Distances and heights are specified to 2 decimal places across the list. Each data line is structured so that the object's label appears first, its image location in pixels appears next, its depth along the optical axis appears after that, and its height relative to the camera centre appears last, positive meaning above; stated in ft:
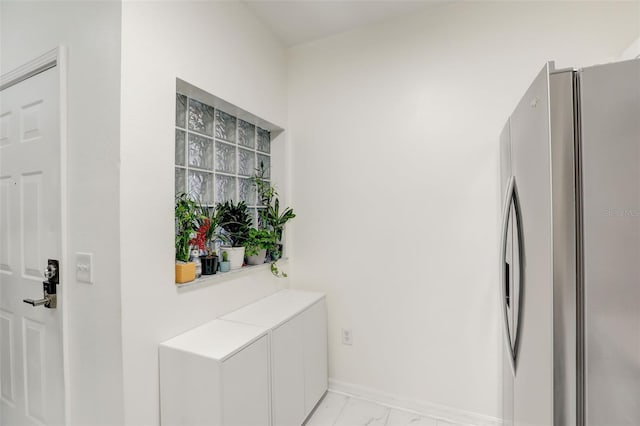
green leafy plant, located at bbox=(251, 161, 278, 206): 7.61 +0.64
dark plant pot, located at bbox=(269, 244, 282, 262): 7.36 -1.06
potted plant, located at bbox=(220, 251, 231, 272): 5.98 -1.02
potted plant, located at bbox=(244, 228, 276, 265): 6.65 -0.72
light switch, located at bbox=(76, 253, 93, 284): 4.23 -0.76
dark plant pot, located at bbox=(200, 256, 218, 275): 5.47 -0.95
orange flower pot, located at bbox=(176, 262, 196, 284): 4.81 -0.97
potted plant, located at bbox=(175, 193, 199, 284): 4.88 -0.38
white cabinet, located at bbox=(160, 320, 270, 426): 4.06 -2.43
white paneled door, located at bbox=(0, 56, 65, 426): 4.62 -0.46
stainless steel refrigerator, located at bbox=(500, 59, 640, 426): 2.48 -0.32
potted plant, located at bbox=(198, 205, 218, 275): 5.48 -0.68
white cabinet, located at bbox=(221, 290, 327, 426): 5.24 -2.72
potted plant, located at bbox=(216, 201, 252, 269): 6.23 -0.32
